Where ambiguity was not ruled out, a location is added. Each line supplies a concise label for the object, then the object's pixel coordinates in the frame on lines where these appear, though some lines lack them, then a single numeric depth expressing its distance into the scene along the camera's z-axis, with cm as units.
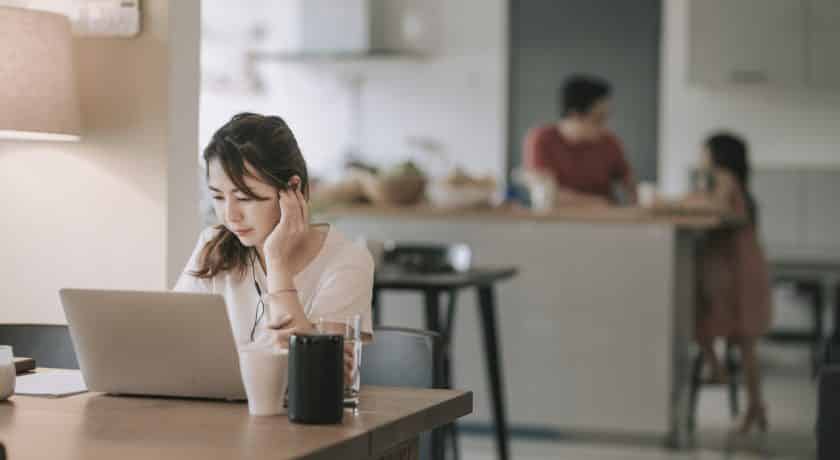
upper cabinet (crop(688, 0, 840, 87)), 783
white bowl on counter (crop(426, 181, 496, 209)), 528
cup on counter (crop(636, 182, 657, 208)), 523
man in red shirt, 581
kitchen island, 508
